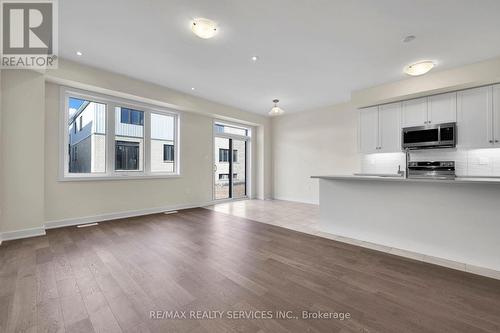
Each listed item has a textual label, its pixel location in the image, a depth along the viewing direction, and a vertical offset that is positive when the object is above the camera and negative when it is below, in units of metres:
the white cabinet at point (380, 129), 4.68 +0.91
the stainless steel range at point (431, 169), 4.25 -0.04
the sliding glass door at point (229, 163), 6.73 +0.15
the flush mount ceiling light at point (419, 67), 3.46 +1.70
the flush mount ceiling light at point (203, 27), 2.56 +1.75
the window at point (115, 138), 4.09 +0.66
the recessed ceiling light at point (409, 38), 2.92 +1.85
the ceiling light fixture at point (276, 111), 5.06 +1.38
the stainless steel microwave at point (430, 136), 4.00 +0.63
